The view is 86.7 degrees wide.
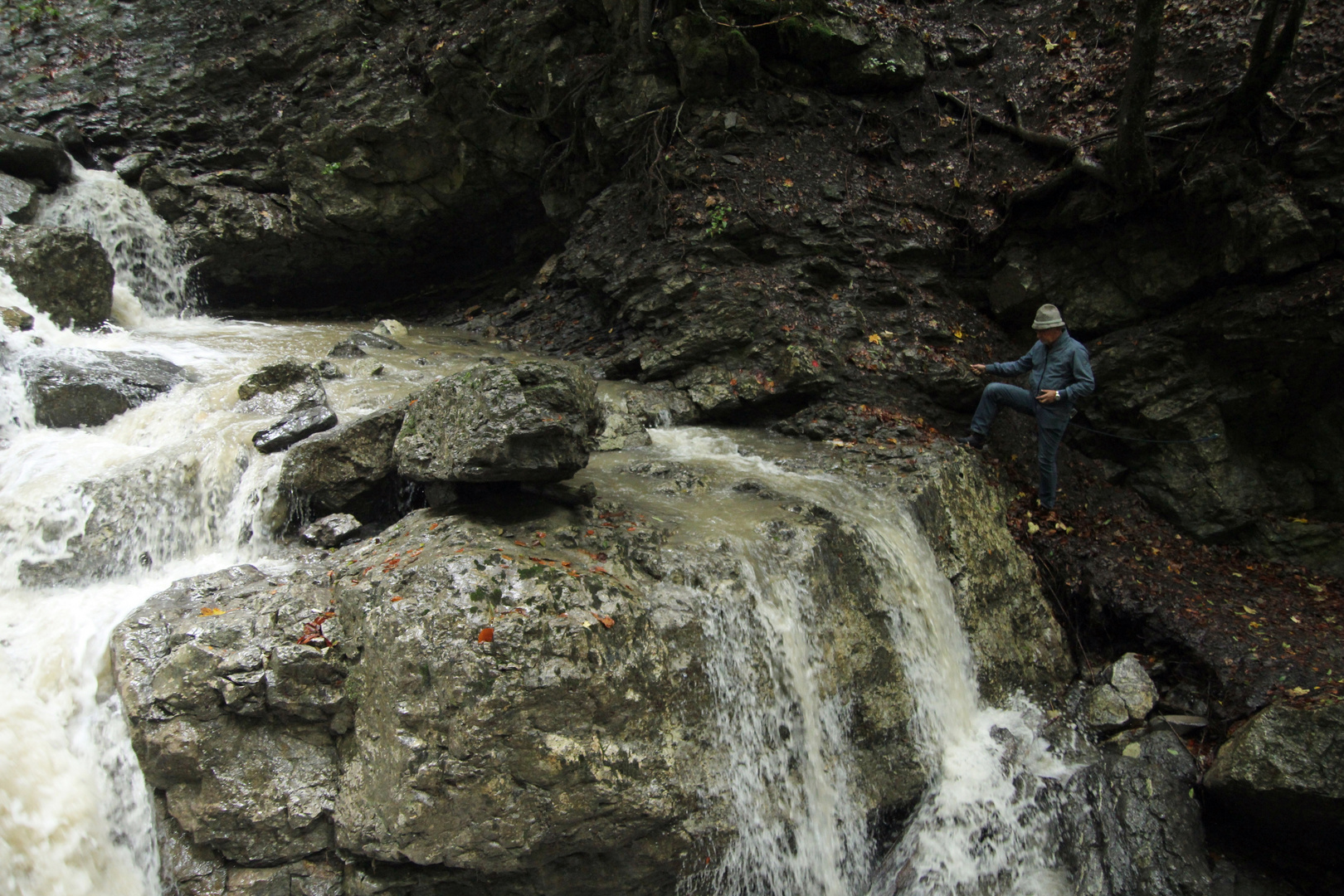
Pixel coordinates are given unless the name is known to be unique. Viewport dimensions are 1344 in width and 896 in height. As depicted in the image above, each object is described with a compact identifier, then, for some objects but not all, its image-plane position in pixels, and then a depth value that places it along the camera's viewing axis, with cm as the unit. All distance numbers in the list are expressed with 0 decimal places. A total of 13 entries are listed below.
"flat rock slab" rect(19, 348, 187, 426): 653
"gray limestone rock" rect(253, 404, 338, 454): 628
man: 685
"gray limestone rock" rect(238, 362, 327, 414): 695
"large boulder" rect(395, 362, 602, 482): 479
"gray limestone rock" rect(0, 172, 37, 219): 952
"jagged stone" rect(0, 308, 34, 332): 743
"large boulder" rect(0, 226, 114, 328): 810
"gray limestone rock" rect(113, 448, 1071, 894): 397
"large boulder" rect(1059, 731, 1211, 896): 504
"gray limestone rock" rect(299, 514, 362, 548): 569
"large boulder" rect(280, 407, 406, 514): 591
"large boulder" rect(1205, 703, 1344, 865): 500
